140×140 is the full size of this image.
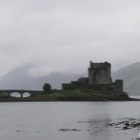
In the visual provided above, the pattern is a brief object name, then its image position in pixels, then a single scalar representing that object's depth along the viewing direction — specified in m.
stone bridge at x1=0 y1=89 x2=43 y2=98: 166.20
